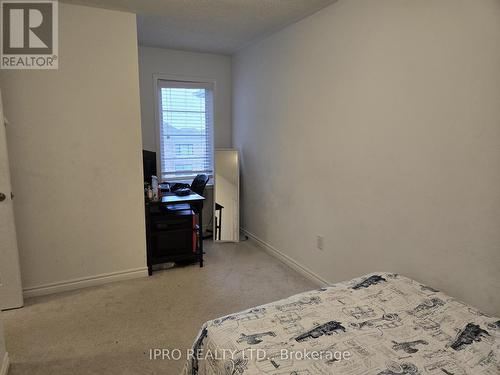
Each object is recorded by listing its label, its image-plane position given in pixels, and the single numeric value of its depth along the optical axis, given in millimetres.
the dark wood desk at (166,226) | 3232
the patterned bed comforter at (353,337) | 1264
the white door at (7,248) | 2461
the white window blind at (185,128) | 4340
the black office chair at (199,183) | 4039
